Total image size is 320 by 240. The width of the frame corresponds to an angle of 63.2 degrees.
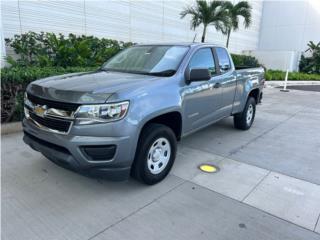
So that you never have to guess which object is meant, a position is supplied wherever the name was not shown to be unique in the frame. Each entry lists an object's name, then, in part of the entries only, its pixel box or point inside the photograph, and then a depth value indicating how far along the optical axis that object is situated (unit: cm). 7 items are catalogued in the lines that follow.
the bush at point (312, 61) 2201
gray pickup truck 256
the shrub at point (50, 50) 712
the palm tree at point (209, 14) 1284
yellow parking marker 371
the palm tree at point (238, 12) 1431
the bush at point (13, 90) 491
